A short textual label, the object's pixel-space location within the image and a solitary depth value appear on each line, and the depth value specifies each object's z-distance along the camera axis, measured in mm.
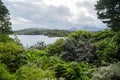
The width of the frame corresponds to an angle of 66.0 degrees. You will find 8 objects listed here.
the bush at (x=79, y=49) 6642
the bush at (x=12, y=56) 4957
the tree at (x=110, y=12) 5534
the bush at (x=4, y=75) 3891
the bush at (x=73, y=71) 5059
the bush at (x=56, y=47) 7049
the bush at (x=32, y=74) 4405
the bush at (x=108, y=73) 4566
